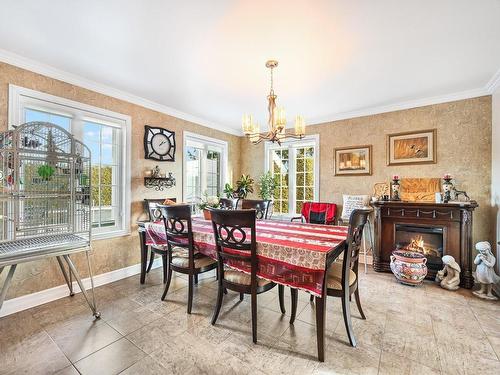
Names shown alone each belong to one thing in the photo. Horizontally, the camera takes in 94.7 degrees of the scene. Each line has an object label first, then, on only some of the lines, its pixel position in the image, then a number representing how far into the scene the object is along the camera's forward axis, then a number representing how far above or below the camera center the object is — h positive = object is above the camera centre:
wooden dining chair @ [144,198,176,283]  3.35 -0.33
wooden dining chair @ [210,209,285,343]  1.78 -0.56
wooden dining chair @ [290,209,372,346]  1.78 -0.72
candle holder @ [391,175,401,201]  3.43 +0.00
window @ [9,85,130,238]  2.64 +0.56
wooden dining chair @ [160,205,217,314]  2.26 -0.62
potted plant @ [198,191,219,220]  2.77 -0.20
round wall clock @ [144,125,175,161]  3.52 +0.70
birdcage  1.98 -0.07
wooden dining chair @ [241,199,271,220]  3.46 -0.28
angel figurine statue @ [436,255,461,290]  2.82 -1.08
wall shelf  3.53 +0.08
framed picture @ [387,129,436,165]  3.43 +0.63
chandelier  2.36 +0.67
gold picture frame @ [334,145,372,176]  3.89 +0.47
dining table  1.62 -0.51
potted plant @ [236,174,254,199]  4.88 +0.03
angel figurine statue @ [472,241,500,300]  2.58 -0.94
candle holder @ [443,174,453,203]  3.09 +0.02
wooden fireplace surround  2.90 -0.49
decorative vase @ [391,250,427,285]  2.87 -1.00
